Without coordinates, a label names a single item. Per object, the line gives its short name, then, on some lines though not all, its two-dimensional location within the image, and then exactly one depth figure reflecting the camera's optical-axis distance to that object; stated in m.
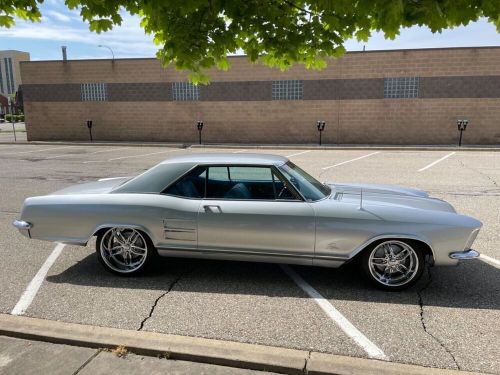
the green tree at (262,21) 3.22
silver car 3.96
